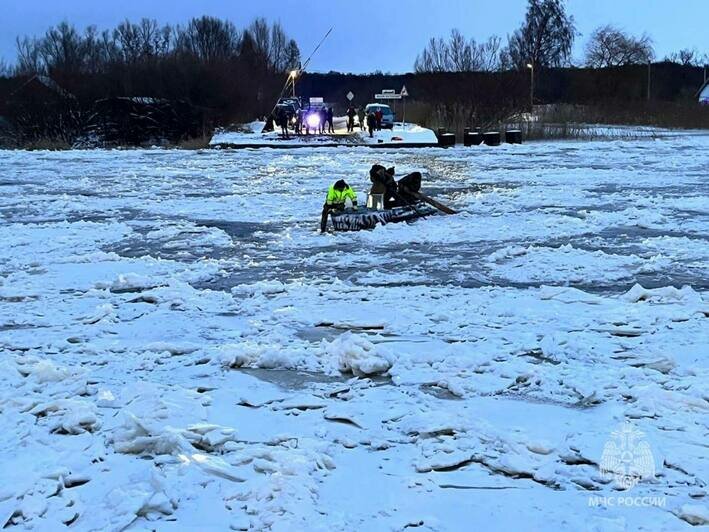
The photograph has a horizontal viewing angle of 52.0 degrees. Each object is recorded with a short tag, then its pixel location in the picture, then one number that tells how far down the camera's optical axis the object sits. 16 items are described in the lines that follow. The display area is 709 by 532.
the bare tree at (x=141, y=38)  83.06
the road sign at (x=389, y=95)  42.22
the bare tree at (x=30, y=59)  62.95
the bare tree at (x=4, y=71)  57.13
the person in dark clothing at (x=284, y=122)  36.09
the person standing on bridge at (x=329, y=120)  39.26
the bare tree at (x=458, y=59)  51.59
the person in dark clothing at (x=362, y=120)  43.52
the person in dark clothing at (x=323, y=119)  39.59
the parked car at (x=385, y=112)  42.69
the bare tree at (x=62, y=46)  71.25
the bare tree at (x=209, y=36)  84.12
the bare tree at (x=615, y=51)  83.38
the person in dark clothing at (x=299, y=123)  38.83
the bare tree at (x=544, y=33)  75.62
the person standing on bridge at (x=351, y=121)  40.84
